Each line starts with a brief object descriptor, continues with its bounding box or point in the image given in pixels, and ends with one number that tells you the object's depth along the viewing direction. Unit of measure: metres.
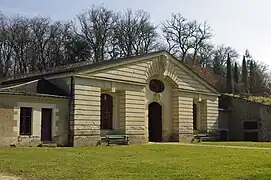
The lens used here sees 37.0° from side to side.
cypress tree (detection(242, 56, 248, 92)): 63.78
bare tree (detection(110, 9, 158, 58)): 60.03
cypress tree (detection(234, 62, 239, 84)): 62.48
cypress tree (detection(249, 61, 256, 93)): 64.56
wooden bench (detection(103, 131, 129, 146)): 27.00
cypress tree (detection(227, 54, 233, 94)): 56.74
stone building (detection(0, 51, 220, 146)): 23.14
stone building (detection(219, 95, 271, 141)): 37.12
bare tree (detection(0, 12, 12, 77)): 54.22
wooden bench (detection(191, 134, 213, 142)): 34.31
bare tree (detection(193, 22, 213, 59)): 61.84
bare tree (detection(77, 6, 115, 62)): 58.53
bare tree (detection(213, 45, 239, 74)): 68.06
